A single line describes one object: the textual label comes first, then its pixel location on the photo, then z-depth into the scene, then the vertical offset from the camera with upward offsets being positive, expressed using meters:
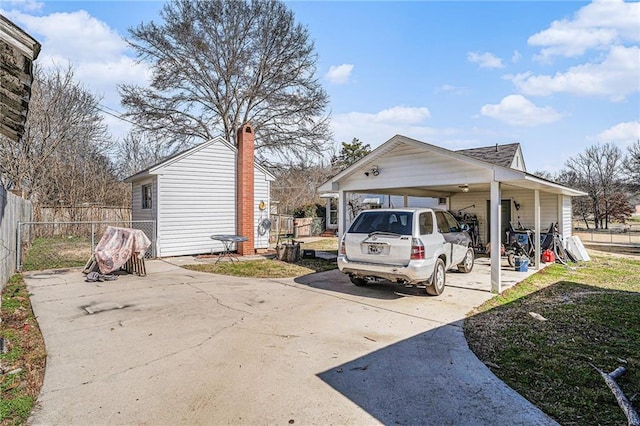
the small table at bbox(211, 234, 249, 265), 11.11 -0.99
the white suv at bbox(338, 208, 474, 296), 6.21 -0.61
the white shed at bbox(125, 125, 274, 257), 11.76 +0.79
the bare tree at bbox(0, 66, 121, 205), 17.25 +3.92
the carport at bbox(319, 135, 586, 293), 7.26 +0.89
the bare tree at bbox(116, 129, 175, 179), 26.67 +5.30
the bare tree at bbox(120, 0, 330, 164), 19.00 +8.25
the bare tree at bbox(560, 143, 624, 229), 30.98 +3.89
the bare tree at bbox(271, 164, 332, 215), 25.95 +2.36
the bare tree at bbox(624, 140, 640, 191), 28.08 +4.19
